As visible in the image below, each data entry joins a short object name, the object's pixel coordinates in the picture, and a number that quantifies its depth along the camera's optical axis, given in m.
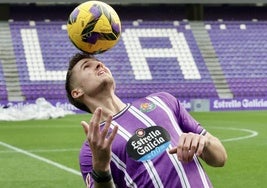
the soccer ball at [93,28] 7.27
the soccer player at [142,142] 5.25
